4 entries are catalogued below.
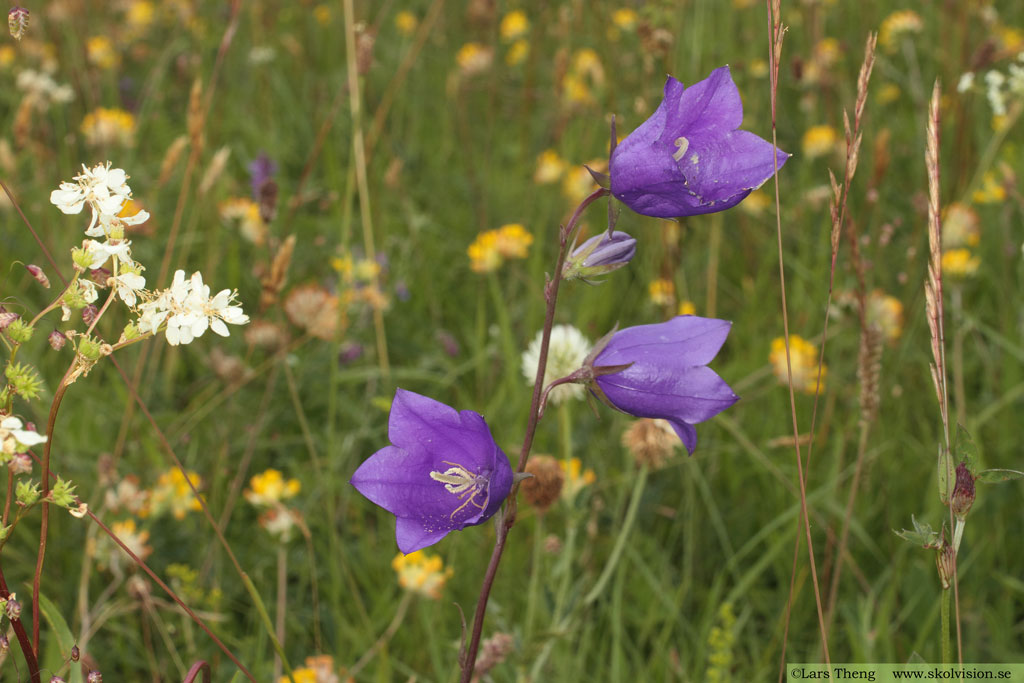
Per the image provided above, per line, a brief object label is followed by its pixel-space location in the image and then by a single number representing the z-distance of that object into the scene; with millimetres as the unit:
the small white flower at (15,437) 868
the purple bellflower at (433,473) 1076
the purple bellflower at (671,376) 1071
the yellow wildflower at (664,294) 2378
